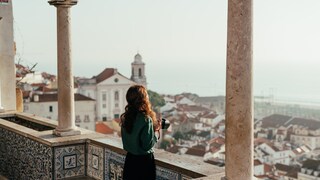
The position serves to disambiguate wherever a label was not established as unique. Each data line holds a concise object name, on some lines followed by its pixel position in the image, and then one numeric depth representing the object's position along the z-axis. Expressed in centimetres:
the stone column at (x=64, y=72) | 547
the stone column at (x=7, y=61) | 819
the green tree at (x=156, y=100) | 8029
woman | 332
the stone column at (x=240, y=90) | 321
